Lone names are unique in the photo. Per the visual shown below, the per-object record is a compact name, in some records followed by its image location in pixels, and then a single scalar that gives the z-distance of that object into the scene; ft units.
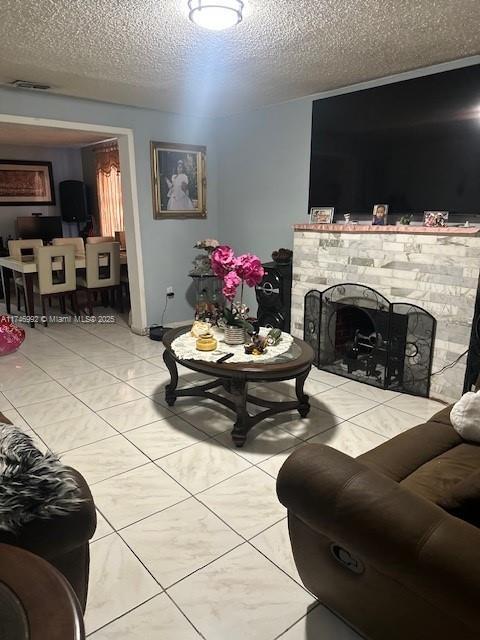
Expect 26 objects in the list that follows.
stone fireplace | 9.66
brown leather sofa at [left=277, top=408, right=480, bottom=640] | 3.26
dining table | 16.85
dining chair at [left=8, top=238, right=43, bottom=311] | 18.51
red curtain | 23.95
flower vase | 9.11
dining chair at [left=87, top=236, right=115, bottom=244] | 20.52
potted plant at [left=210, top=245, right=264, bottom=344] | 8.62
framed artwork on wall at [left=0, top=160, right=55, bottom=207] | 24.58
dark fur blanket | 3.59
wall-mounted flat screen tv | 9.56
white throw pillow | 5.67
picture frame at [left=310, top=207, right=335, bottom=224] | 12.47
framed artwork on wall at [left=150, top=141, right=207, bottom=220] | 15.06
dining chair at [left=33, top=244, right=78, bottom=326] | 16.70
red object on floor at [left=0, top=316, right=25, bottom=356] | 13.43
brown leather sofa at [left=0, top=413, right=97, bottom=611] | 3.66
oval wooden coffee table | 7.97
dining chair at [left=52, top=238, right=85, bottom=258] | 21.13
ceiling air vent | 11.27
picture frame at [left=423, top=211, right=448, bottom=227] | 10.06
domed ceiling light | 6.64
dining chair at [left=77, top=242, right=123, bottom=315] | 17.83
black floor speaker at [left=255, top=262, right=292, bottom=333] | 13.57
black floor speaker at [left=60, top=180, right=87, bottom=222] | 25.96
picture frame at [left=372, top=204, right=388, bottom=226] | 11.07
